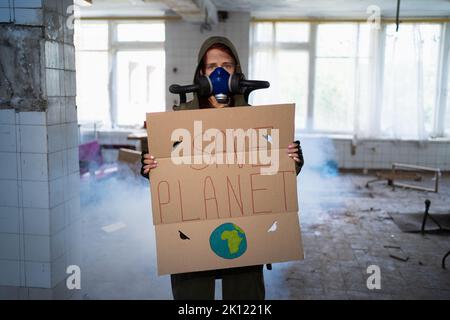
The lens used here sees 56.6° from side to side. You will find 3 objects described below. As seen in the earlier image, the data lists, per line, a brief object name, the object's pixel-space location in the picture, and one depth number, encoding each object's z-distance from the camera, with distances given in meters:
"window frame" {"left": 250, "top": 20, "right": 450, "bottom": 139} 7.24
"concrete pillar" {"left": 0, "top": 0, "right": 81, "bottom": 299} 2.44
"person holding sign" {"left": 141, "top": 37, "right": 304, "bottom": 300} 1.77
